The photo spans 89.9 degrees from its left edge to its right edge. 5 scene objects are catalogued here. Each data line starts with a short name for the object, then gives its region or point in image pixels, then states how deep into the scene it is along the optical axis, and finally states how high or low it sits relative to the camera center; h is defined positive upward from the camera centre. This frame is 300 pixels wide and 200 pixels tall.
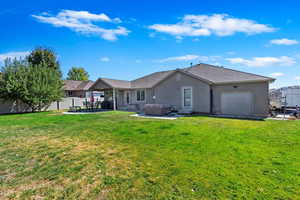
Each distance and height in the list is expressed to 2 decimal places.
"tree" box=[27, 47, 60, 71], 28.98 +9.02
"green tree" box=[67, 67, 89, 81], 54.09 +10.27
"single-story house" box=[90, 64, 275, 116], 11.38 +0.82
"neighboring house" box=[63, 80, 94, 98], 32.12 +2.98
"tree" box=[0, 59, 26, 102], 14.76 +2.28
